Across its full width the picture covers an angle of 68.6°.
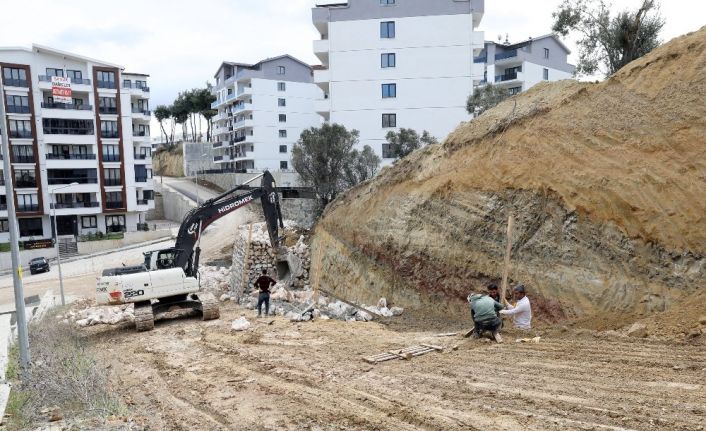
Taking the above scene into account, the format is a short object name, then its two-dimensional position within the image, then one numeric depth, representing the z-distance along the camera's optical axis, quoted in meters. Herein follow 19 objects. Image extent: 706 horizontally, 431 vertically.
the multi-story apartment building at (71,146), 45.53
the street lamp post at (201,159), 84.42
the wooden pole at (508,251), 12.24
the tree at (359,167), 31.78
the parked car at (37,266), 39.34
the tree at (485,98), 30.53
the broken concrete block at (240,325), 14.72
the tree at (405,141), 34.44
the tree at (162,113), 84.72
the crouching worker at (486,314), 10.68
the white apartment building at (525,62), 53.44
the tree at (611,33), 20.39
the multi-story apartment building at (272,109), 64.88
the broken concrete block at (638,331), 9.96
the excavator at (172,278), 15.67
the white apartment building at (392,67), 39.34
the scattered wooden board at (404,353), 10.03
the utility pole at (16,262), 10.93
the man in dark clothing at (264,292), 16.14
